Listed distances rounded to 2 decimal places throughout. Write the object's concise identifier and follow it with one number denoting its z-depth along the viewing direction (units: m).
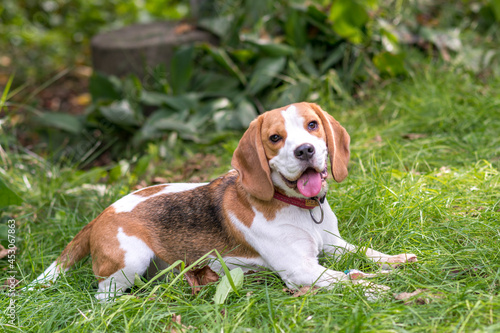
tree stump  6.78
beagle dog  2.87
